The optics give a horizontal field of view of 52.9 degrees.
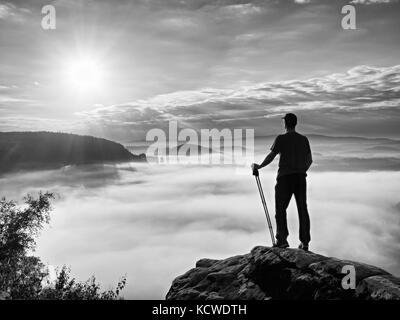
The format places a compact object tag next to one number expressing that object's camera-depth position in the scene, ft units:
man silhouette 31.32
